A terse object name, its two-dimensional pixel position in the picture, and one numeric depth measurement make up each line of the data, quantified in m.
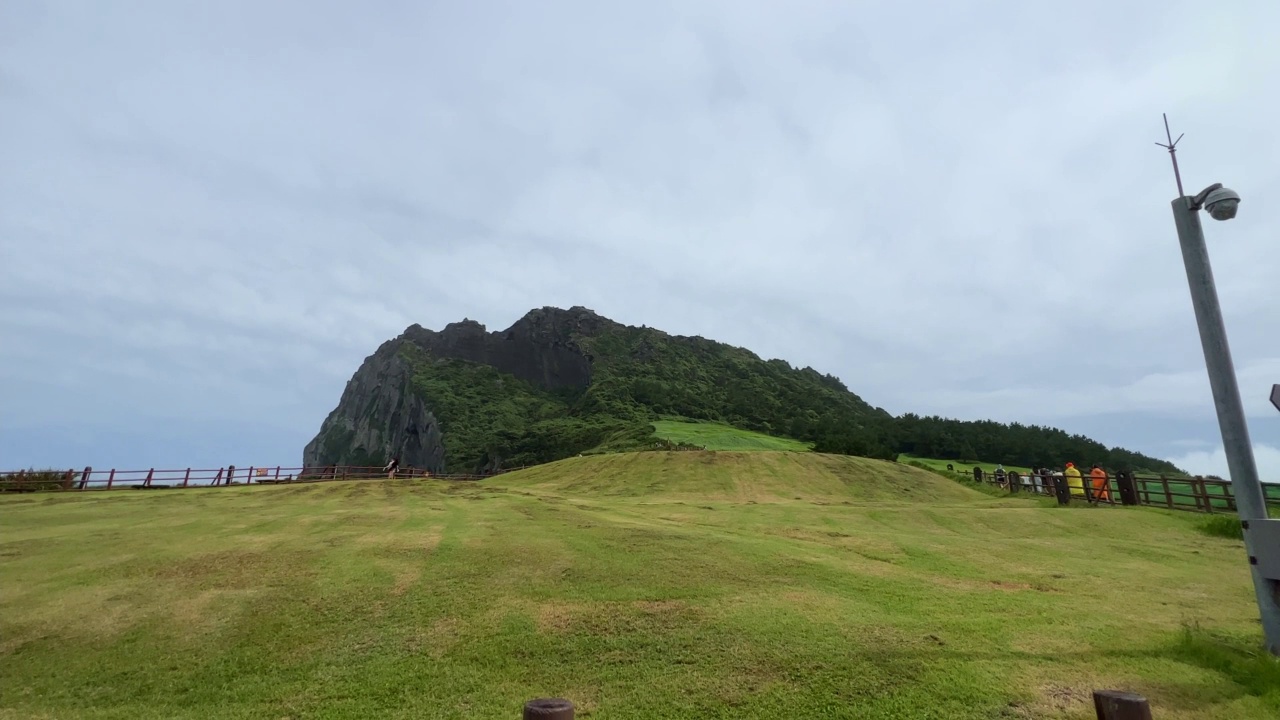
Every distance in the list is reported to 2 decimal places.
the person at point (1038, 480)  31.31
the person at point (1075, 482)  26.73
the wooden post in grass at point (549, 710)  3.81
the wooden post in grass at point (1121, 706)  4.26
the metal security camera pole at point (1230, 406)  7.19
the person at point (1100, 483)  25.64
